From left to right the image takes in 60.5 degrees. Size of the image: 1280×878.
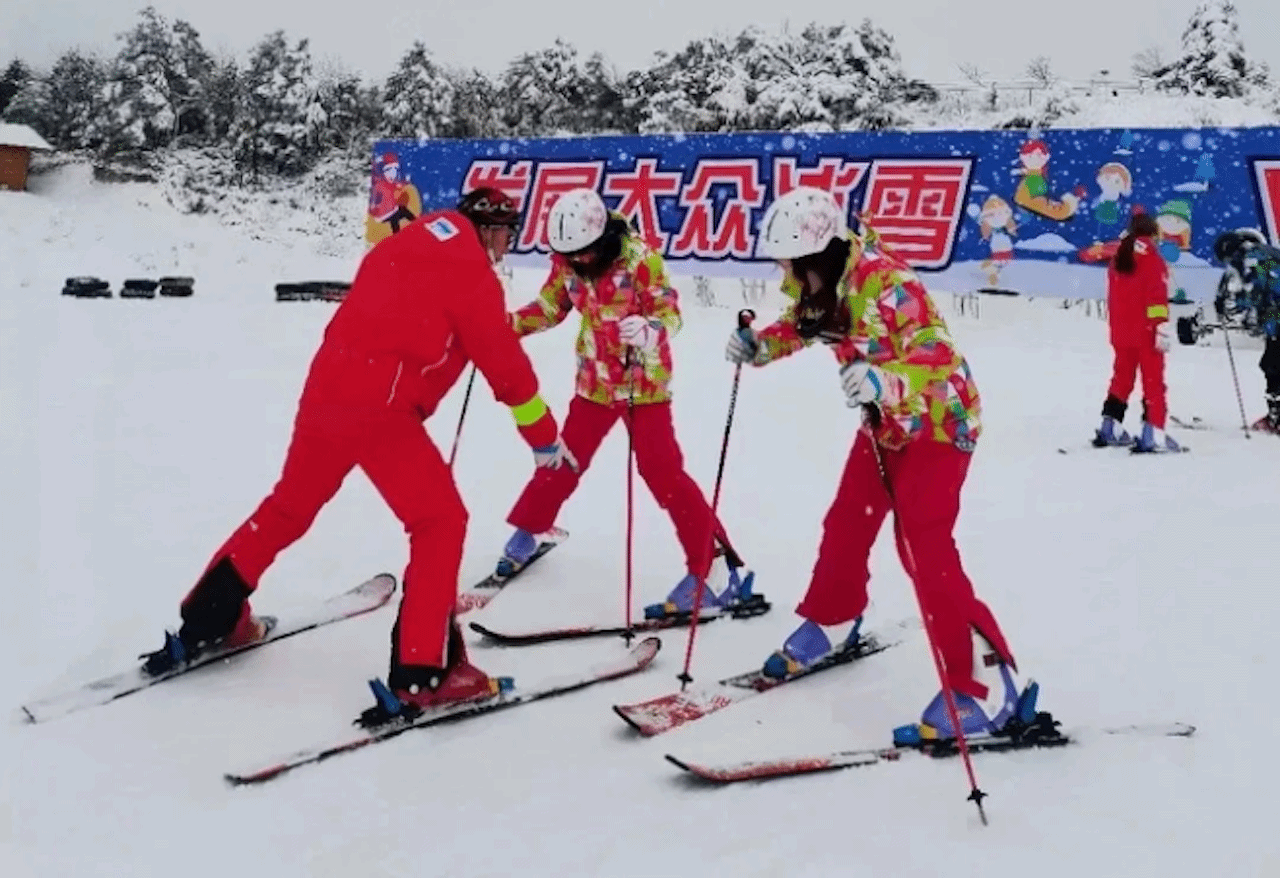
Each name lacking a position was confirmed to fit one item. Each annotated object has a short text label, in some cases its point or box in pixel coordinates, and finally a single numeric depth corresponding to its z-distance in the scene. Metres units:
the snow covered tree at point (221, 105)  35.41
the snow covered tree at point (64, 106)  34.44
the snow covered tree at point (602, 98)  32.62
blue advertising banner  10.80
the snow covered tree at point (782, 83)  25.88
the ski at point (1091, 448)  7.65
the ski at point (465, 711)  2.90
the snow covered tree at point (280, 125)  33.34
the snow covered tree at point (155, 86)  33.53
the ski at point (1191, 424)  8.56
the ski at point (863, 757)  2.93
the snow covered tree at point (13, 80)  37.28
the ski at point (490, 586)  4.45
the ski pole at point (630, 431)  4.10
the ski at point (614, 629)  4.04
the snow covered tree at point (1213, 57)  27.67
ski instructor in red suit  3.21
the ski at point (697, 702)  3.28
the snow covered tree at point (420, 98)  33.53
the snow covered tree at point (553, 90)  32.84
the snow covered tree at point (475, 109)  34.03
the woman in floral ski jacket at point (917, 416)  3.08
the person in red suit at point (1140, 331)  7.66
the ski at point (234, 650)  3.23
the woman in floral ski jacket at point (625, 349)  4.15
